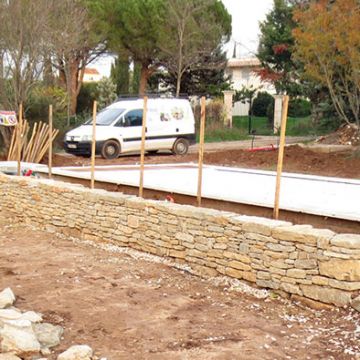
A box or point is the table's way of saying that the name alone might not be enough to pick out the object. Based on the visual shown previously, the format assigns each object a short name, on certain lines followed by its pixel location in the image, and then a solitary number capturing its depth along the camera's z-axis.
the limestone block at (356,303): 5.54
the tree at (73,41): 21.05
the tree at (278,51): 30.47
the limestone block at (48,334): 4.86
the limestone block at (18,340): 4.55
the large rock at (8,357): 4.39
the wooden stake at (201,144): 8.08
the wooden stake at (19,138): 12.09
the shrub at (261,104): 36.75
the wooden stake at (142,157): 8.90
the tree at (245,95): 35.03
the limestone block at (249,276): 6.55
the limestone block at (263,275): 6.38
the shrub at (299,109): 34.31
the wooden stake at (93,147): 9.88
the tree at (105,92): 30.16
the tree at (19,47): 17.03
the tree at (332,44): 13.89
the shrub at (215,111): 29.97
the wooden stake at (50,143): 11.36
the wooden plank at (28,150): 15.84
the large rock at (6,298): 5.66
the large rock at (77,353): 4.44
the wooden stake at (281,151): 6.89
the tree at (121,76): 33.66
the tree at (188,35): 28.69
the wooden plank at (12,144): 15.57
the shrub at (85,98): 30.81
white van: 17.78
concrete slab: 8.36
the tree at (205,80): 32.43
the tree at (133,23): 29.48
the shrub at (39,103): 19.00
